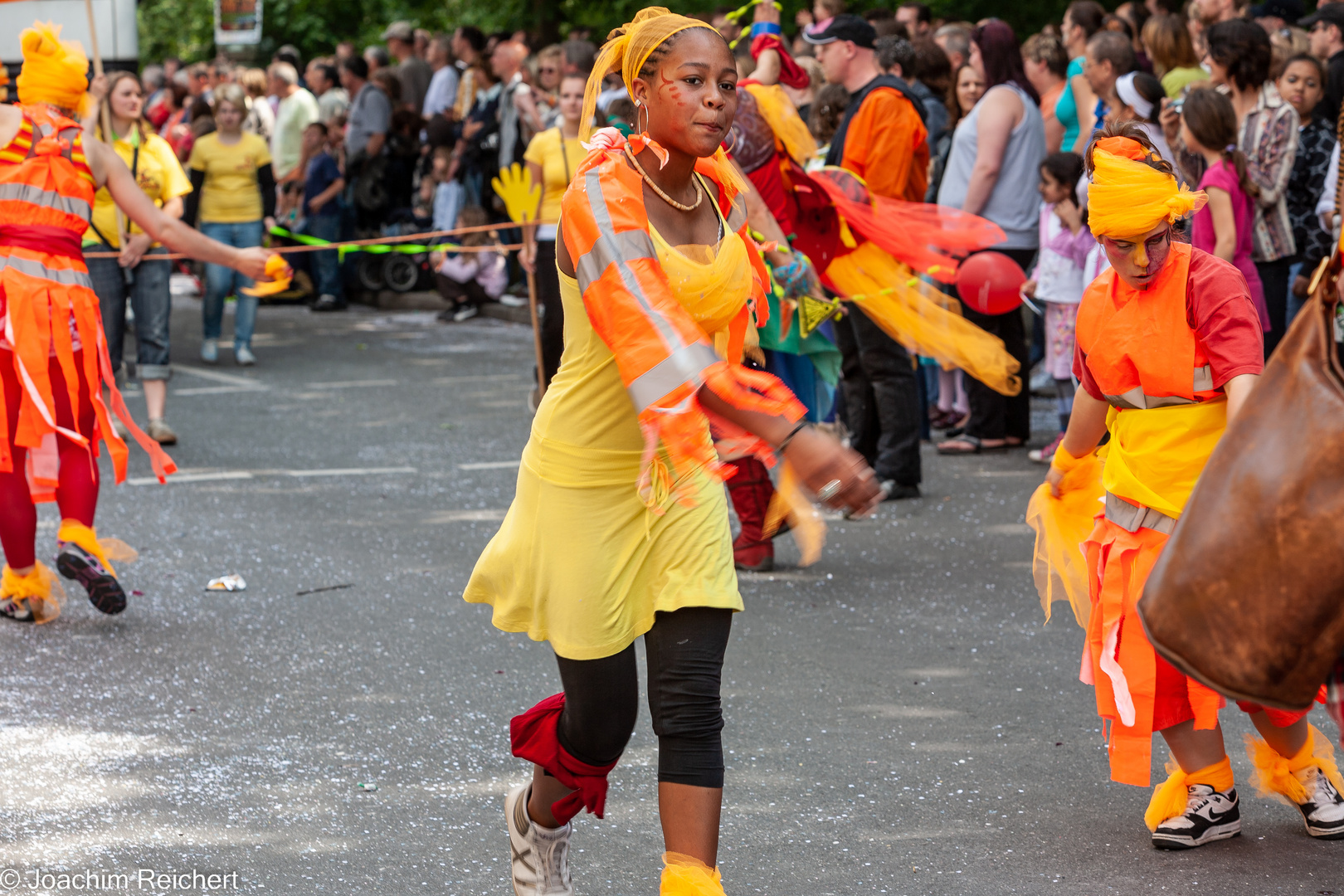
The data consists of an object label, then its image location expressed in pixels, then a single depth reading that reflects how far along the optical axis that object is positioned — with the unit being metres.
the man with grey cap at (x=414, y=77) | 18.03
